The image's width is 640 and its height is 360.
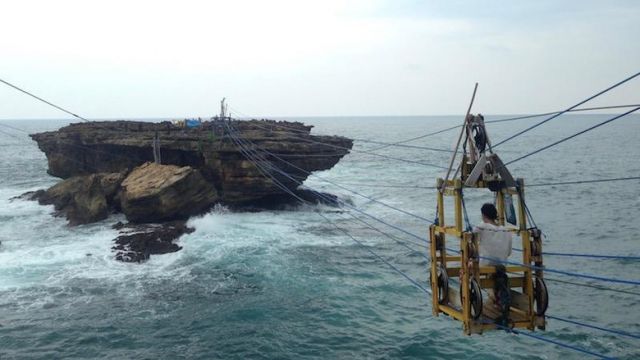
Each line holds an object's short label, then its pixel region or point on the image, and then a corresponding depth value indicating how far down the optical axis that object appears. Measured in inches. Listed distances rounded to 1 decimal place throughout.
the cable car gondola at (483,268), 333.1
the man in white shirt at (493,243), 348.2
